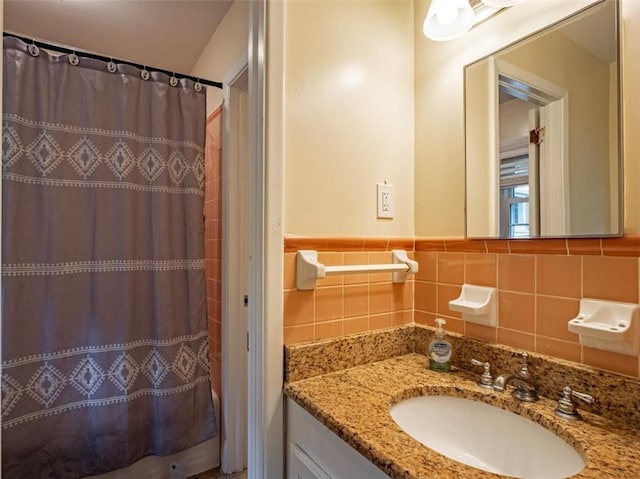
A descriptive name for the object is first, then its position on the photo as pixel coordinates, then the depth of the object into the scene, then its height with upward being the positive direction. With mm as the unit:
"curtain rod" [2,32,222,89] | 1390 +805
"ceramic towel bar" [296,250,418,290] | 931 -83
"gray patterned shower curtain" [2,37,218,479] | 1354 -114
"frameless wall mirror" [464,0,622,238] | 759 +265
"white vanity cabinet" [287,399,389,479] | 682 -475
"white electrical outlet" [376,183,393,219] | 1116 +128
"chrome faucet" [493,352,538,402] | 810 -355
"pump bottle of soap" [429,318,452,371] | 998 -334
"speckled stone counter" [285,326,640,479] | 590 -376
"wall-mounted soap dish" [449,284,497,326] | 955 -186
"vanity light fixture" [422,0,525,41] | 972 +638
